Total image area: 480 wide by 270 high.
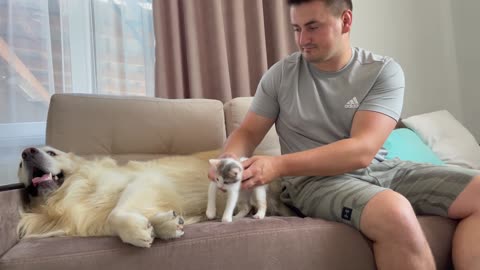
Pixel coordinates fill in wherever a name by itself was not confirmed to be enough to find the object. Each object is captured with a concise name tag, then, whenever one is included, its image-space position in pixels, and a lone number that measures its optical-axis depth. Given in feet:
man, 3.50
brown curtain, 6.94
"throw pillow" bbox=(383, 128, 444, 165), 6.46
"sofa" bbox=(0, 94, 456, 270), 3.21
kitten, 3.72
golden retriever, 3.97
